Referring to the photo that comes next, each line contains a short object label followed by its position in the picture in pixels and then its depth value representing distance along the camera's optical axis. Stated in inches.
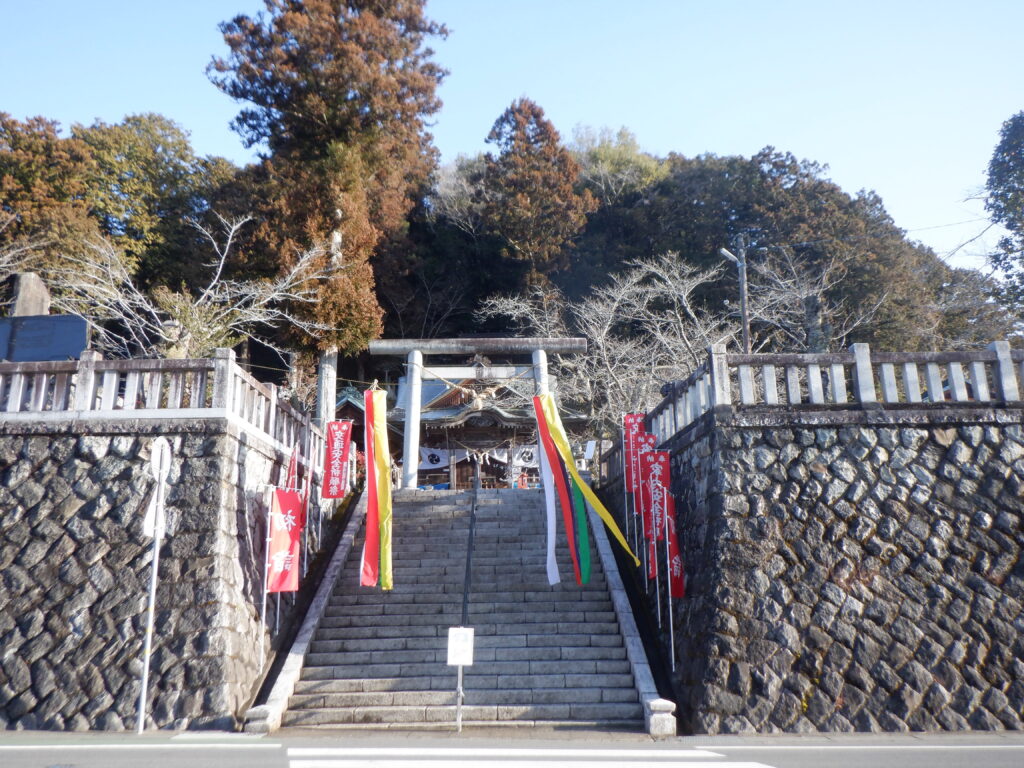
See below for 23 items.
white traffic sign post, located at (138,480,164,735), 304.0
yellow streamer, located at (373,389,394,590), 387.5
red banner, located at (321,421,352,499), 497.7
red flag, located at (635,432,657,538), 409.7
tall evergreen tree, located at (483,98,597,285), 979.9
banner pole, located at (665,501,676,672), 354.3
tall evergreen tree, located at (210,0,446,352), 708.0
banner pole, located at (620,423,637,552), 495.2
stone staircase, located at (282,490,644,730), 327.9
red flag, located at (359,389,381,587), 386.3
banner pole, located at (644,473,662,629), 385.7
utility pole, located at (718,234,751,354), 528.4
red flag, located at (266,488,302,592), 370.0
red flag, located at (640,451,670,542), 390.6
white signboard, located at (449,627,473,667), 298.5
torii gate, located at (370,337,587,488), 623.2
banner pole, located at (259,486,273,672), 363.9
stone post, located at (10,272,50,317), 480.1
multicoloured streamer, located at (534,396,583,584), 396.2
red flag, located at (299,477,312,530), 438.3
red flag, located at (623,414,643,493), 455.2
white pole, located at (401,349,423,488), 604.1
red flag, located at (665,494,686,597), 374.6
